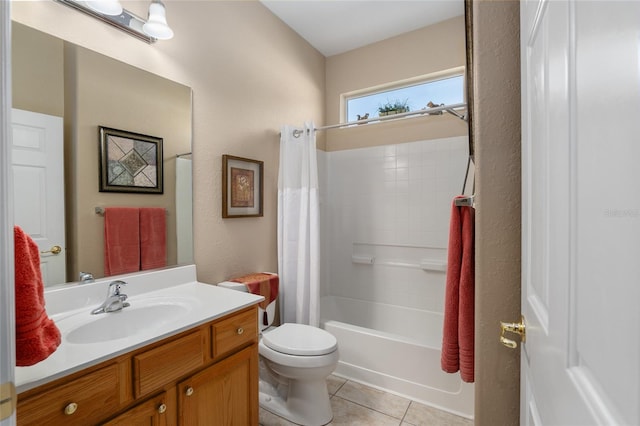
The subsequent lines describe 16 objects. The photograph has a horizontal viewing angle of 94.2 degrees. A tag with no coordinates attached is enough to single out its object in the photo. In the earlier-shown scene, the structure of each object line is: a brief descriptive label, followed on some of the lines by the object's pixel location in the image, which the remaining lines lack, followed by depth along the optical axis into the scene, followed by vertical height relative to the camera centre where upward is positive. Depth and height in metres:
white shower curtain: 2.28 -0.10
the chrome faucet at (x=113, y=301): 1.24 -0.37
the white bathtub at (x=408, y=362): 1.83 -1.04
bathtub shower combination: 2.14 -0.36
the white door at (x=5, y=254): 0.37 -0.05
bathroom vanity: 0.80 -0.51
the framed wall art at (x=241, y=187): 1.96 +0.18
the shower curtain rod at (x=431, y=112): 2.02 +0.70
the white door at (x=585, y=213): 0.29 -0.01
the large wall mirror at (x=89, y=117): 1.17 +0.45
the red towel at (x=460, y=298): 1.18 -0.36
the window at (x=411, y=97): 2.62 +1.08
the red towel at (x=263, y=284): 1.92 -0.48
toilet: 1.62 -0.88
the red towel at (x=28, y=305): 0.64 -0.20
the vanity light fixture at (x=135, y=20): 1.30 +0.91
